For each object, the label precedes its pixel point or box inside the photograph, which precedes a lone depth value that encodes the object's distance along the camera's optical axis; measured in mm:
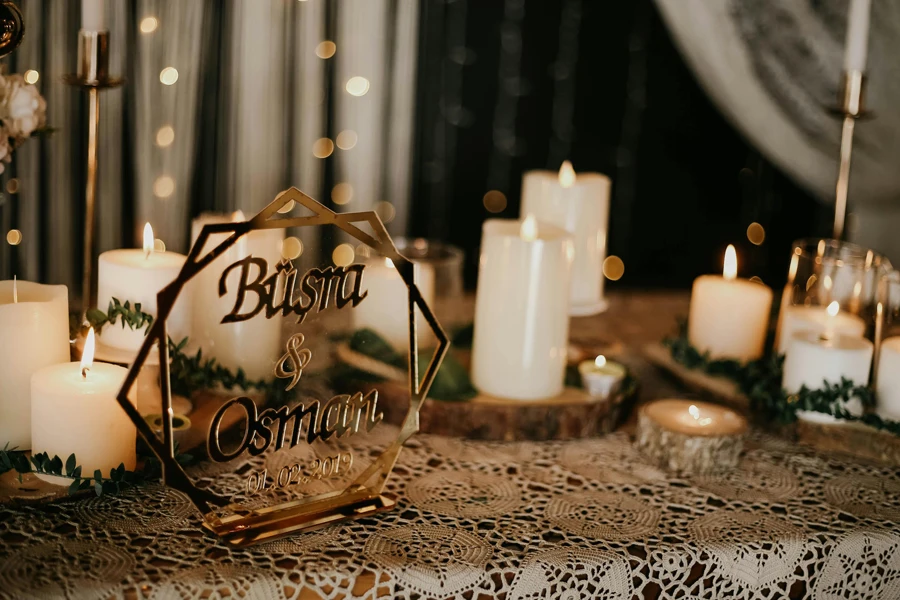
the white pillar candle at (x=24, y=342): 865
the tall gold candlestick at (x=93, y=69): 957
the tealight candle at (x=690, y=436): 1020
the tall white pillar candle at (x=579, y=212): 1234
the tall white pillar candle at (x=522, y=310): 1054
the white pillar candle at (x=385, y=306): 1122
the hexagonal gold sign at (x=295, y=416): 752
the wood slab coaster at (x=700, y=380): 1189
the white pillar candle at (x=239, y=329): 874
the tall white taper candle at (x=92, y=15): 945
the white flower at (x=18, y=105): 892
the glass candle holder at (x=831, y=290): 1130
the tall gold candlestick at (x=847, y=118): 1214
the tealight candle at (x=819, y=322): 1130
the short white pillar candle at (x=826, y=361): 1076
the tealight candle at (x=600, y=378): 1116
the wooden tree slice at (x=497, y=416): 1073
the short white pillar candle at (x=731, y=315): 1246
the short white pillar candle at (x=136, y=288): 919
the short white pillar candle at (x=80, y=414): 826
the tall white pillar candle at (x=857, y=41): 1206
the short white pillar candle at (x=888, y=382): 1070
